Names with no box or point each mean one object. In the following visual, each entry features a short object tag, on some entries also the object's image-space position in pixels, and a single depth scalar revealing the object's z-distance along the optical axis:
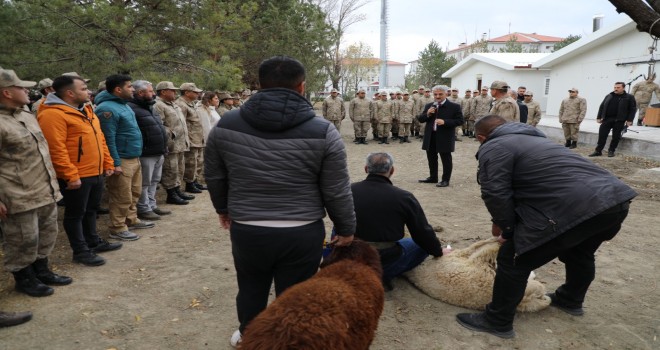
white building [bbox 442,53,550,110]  24.42
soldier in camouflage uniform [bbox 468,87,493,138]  15.24
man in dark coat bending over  2.70
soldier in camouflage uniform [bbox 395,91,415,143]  15.45
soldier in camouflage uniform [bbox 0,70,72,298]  3.29
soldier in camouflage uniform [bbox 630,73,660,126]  13.78
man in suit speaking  7.82
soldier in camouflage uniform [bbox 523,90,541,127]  12.11
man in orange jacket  3.89
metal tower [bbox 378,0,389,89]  30.66
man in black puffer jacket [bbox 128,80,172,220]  5.55
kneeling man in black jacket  3.40
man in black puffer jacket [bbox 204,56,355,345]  2.16
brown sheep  1.80
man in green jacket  4.86
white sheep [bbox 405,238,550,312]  3.45
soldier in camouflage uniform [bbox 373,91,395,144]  15.27
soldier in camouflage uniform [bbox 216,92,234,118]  9.77
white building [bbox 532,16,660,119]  16.16
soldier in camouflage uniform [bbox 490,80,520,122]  7.63
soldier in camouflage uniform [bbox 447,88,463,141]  16.23
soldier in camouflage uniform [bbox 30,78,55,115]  6.31
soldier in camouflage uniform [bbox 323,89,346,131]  15.20
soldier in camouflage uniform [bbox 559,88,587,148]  12.04
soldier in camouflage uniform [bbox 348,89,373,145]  15.27
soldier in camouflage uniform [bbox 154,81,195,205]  6.41
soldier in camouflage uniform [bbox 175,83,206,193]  7.24
